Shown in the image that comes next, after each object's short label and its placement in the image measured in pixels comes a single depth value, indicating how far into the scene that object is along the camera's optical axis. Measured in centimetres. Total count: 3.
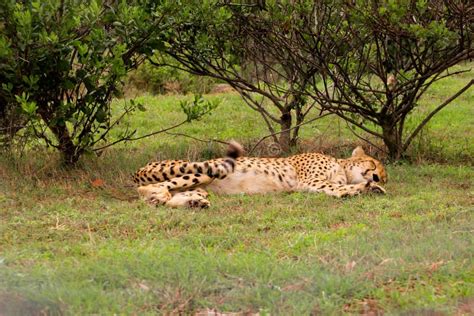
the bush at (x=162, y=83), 3008
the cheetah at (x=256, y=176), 1389
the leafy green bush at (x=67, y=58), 1329
